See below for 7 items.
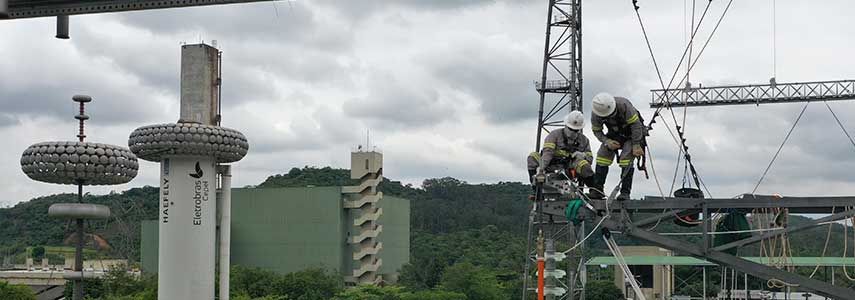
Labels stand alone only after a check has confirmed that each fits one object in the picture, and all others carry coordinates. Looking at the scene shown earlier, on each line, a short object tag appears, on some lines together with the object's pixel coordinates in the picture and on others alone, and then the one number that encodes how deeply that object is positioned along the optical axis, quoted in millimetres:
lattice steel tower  44031
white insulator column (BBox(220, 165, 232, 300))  49438
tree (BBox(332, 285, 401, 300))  71250
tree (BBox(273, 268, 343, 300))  77188
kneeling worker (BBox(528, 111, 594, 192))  19172
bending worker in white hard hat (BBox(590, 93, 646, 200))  17484
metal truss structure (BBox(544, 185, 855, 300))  15953
